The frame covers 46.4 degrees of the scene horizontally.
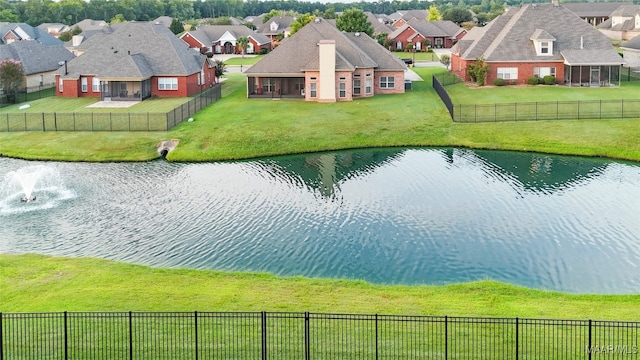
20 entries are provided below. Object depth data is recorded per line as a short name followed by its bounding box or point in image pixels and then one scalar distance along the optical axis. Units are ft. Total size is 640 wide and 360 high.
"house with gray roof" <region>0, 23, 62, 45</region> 460.55
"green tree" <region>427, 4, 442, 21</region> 650.43
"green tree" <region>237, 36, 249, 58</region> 483.92
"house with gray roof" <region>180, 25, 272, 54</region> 501.15
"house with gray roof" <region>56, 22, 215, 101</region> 256.73
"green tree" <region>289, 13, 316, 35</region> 410.00
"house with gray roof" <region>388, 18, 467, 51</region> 493.36
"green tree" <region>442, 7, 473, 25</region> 635.25
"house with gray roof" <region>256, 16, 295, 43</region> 576.65
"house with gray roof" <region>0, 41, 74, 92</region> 296.10
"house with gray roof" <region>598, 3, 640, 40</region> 511.81
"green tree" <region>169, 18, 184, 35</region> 520.42
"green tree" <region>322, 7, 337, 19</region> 549.38
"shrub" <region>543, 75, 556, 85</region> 265.75
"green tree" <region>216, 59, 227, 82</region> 306.33
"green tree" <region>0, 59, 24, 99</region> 264.93
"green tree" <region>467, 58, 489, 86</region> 269.03
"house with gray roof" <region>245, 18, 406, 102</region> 251.39
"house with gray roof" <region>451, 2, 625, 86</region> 264.72
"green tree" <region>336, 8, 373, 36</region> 393.70
